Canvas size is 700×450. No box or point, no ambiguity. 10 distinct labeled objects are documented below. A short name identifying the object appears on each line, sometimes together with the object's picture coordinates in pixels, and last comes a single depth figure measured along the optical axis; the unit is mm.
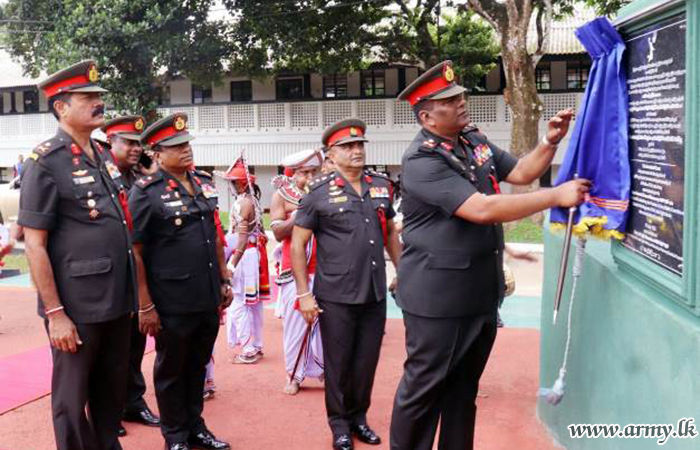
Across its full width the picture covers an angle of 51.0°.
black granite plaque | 2691
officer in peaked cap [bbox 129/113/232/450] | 4141
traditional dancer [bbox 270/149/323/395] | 5488
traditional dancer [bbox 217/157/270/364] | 6301
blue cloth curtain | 3145
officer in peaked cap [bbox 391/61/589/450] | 3295
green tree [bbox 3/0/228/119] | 18375
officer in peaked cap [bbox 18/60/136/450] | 3406
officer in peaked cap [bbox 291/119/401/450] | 4457
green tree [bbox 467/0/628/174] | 15998
